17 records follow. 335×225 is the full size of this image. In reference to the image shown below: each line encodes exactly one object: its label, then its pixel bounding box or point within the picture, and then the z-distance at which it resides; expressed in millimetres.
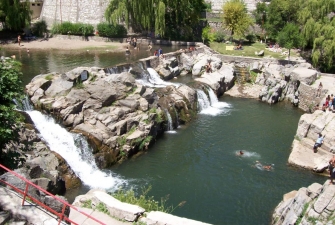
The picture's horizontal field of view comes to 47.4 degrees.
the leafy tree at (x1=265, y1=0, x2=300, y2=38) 40875
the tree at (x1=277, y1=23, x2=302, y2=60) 35219
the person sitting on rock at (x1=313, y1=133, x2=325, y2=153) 21281
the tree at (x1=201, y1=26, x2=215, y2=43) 42875
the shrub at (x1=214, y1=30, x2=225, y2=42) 43188
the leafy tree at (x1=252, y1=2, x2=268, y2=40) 44906
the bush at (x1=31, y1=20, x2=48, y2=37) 43469
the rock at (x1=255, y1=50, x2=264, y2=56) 38012
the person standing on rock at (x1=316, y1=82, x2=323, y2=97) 29119
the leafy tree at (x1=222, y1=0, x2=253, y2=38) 41594
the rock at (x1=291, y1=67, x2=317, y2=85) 30562
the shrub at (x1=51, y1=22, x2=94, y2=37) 43375
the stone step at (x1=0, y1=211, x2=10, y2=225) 8002
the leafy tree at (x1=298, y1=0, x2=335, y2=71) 33000
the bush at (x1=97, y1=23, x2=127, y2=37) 42500
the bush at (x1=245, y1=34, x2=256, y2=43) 43406
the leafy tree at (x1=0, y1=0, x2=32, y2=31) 39266
